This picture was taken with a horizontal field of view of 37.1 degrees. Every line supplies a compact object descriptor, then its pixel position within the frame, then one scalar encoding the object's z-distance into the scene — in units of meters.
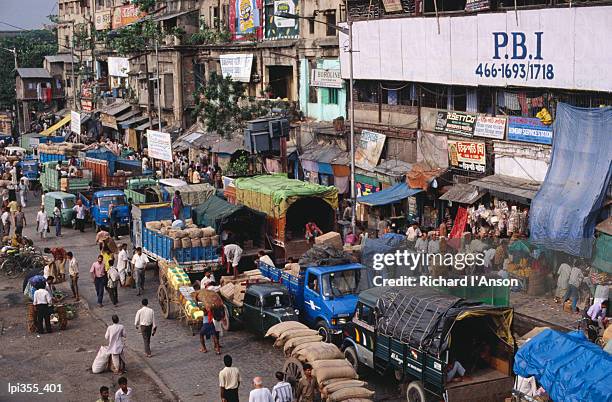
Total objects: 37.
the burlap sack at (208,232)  26.42
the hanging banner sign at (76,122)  57.47
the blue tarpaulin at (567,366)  13.67
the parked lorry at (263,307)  20.66
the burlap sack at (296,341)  17.86
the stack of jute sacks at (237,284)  22.53
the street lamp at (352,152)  29.34
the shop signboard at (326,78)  39.84
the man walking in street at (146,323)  20.55
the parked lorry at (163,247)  26.03
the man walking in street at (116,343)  19.55
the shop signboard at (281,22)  44.06
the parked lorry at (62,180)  39.78
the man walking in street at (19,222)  35.00
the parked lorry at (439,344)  15.92
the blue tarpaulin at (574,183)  24.45
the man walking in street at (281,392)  15.72
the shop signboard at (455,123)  31.09
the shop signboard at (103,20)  75.21
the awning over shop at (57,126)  71.12
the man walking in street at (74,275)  25.89
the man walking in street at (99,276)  25.40
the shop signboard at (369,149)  36.28
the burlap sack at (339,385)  15.96
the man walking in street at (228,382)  16.67
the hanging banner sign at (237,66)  48.99
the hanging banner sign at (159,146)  40.78
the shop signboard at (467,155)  30.41
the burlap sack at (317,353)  16.91
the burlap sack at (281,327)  18.67
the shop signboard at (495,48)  24.92
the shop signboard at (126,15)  67.37
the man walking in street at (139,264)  26.52
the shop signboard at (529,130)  27.45
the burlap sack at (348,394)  15.71
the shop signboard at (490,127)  29.44
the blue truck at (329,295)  20.08
